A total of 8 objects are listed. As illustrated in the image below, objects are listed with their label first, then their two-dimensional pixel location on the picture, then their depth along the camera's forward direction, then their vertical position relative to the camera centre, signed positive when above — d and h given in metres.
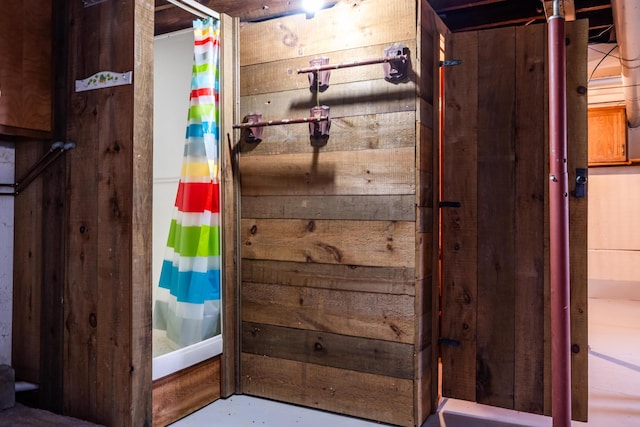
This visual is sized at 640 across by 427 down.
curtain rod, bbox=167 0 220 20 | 2.21 +1.05
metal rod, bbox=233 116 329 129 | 2.21 +0.49
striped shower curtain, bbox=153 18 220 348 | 2.31 +0.01
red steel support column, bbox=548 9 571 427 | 1.83 -0.05
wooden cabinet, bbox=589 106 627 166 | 4.94 +0.91
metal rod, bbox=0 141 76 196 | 2.01 +0.25
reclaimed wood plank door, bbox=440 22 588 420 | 2.06 +0.00
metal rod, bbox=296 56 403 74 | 2.05 +0.73
